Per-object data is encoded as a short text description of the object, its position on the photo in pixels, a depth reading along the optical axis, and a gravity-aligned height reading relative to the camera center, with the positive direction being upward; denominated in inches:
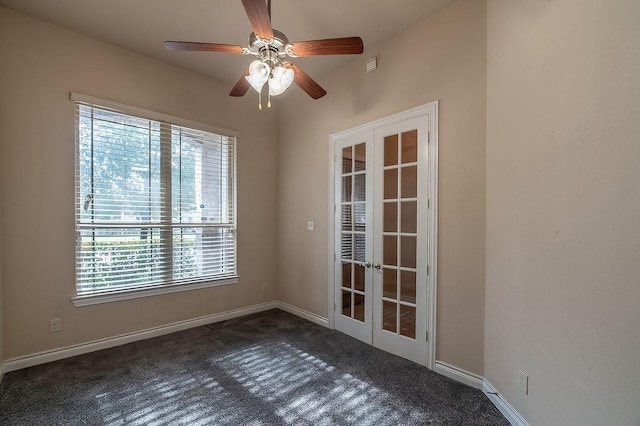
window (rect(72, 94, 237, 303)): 114.7 +3.9
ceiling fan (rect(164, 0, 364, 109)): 74.7 +43.9
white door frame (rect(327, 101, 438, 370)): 100.6 -3.6
